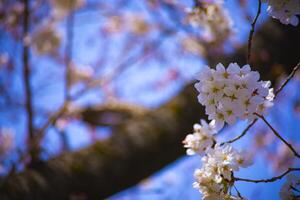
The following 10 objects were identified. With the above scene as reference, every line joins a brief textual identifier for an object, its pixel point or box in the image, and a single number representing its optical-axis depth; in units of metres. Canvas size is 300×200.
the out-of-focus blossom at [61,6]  3.85
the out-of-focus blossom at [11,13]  3.52
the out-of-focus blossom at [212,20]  1.69
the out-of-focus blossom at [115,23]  6.23
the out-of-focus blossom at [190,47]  5.14
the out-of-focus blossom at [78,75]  5.50
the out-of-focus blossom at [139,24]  6.35
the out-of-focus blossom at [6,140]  4.03
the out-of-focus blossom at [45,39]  4.07
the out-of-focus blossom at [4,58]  4.07
